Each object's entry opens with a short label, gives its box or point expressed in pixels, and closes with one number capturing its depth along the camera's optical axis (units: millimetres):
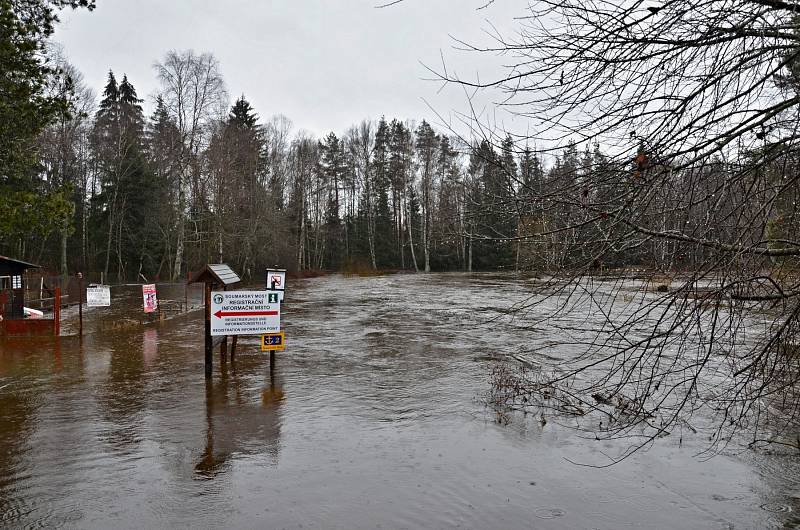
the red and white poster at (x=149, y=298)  17078
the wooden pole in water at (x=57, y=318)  14155
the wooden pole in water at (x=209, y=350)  9812
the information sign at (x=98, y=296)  16219
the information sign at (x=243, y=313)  9578
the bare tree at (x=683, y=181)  3020
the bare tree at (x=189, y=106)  36375
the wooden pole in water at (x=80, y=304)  14133
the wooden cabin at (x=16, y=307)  14266
